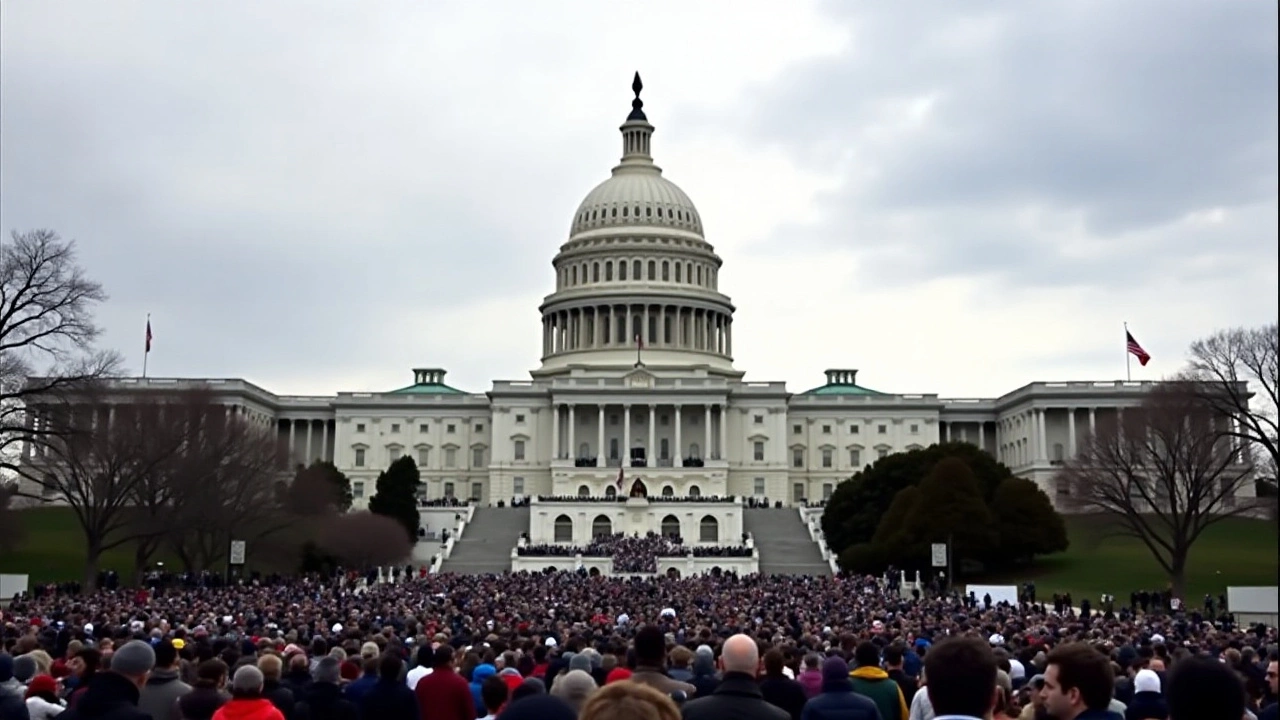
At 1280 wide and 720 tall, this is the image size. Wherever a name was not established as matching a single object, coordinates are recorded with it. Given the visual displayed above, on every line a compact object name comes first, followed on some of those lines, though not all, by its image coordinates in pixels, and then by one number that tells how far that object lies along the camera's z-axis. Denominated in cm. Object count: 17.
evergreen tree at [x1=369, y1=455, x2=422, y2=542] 10338
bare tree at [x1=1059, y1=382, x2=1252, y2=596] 7269
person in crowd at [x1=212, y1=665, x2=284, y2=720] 1092
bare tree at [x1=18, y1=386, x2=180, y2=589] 6675
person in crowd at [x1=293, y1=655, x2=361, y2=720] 1288
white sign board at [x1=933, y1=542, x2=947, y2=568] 6581
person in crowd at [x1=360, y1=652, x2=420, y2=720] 1289
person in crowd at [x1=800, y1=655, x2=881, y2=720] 1054
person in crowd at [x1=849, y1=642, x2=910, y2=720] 1334
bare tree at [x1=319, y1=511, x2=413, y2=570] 8481
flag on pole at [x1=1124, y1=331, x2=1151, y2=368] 10519
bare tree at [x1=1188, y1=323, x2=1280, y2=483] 7181
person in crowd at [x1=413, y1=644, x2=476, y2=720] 1350
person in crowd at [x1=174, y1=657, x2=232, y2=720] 1145
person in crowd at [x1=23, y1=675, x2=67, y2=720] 1280
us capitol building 13250
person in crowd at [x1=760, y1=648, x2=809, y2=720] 1288
